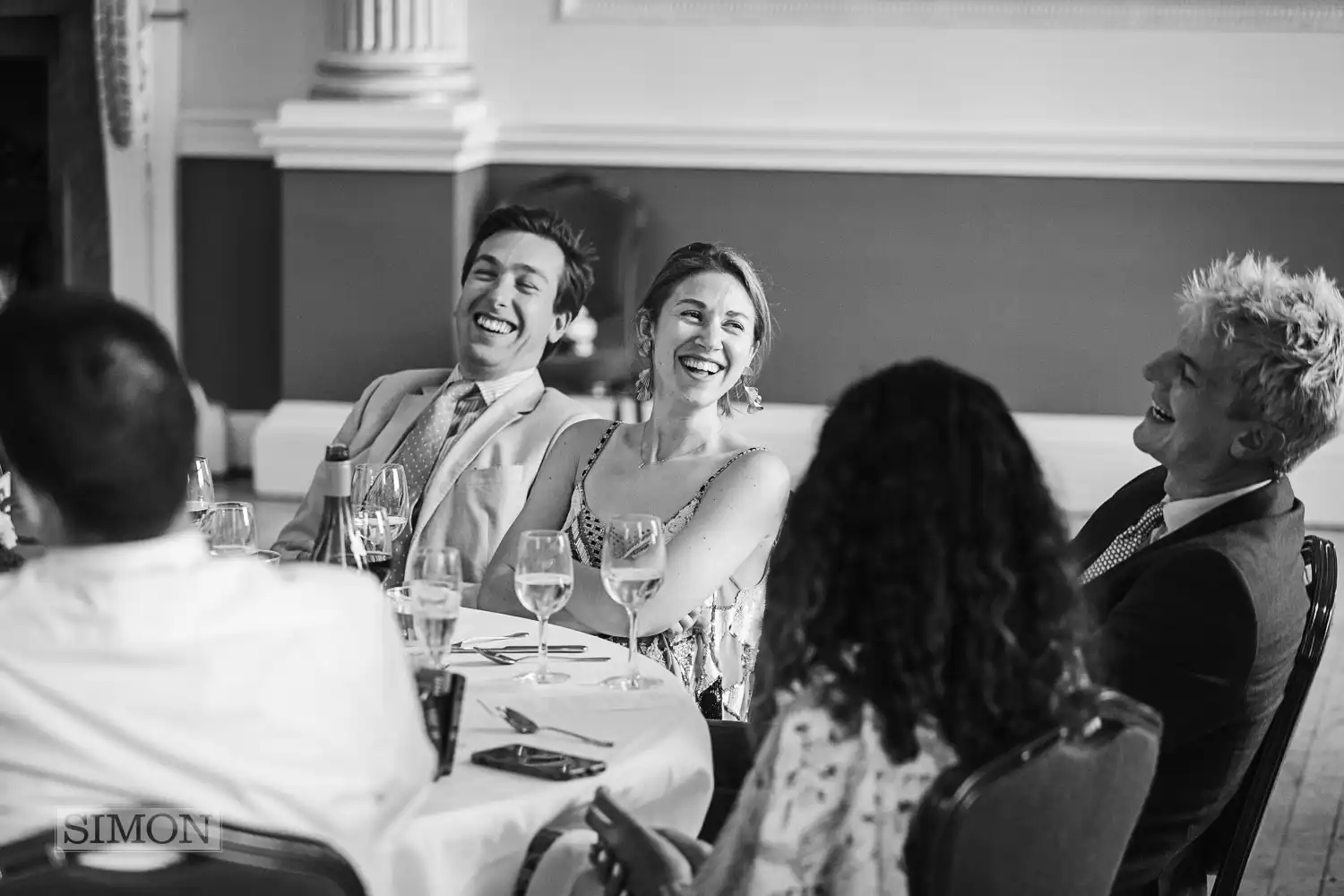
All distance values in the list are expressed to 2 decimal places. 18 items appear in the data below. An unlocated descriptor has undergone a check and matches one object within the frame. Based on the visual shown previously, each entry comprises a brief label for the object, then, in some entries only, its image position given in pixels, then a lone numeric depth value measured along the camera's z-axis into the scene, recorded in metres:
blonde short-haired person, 3.94
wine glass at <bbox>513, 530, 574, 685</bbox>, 3.95
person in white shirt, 3.31
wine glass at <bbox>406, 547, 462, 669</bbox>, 3.81
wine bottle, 4.03
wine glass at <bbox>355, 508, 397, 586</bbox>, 4.22
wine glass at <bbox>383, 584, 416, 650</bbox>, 4.06
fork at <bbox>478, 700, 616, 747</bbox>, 3.85
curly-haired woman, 3.42
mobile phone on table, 3.72
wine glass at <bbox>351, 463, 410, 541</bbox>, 4.44
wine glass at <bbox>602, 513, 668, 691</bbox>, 4.00
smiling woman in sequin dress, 4.47
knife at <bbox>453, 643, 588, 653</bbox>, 4.17
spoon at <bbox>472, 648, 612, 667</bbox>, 4.11
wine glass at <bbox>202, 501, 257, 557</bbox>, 4.17
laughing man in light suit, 4.92
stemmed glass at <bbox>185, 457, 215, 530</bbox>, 4.36
